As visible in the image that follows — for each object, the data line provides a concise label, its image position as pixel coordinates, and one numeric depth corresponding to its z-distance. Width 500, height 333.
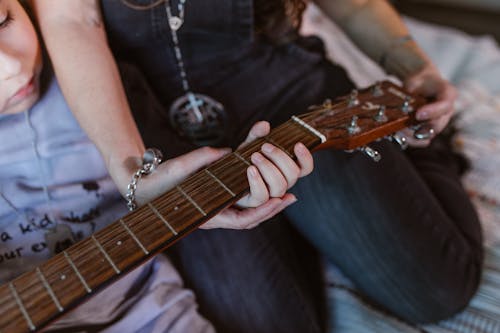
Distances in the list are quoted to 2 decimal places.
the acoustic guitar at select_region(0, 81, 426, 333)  0.41
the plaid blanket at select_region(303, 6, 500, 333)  0.71
